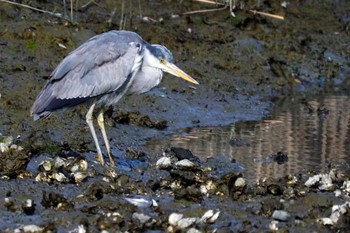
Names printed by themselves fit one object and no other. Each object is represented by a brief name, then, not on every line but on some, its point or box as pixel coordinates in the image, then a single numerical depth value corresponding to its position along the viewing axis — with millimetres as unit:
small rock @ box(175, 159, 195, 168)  16703
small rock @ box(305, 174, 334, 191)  15859
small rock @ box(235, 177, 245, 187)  15508
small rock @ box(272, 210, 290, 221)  14312
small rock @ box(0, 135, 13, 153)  16047
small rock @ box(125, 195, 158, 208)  14570
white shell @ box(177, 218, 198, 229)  13687
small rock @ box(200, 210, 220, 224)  14000
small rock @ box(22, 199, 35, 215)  14070
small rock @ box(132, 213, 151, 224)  13836
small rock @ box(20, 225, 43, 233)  13219
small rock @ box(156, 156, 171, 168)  16766
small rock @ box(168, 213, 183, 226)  13797
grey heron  16781
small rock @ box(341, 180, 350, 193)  15894
